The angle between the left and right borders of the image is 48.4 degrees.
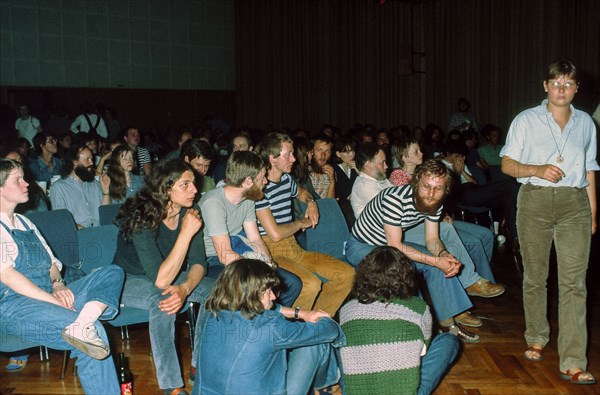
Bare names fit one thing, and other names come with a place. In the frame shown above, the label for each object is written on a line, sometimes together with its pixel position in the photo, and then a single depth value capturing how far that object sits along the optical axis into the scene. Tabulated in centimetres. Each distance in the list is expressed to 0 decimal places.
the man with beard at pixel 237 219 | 359
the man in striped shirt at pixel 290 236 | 384
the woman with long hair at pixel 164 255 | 320
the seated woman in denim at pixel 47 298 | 288
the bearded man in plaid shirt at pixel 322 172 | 545
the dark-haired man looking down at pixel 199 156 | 473
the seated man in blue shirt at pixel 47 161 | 643
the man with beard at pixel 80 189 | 470
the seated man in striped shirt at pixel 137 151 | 700
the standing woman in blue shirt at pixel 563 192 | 334
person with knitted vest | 263
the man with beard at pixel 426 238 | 365
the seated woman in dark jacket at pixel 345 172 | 569
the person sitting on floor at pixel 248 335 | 250
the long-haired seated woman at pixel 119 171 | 480
